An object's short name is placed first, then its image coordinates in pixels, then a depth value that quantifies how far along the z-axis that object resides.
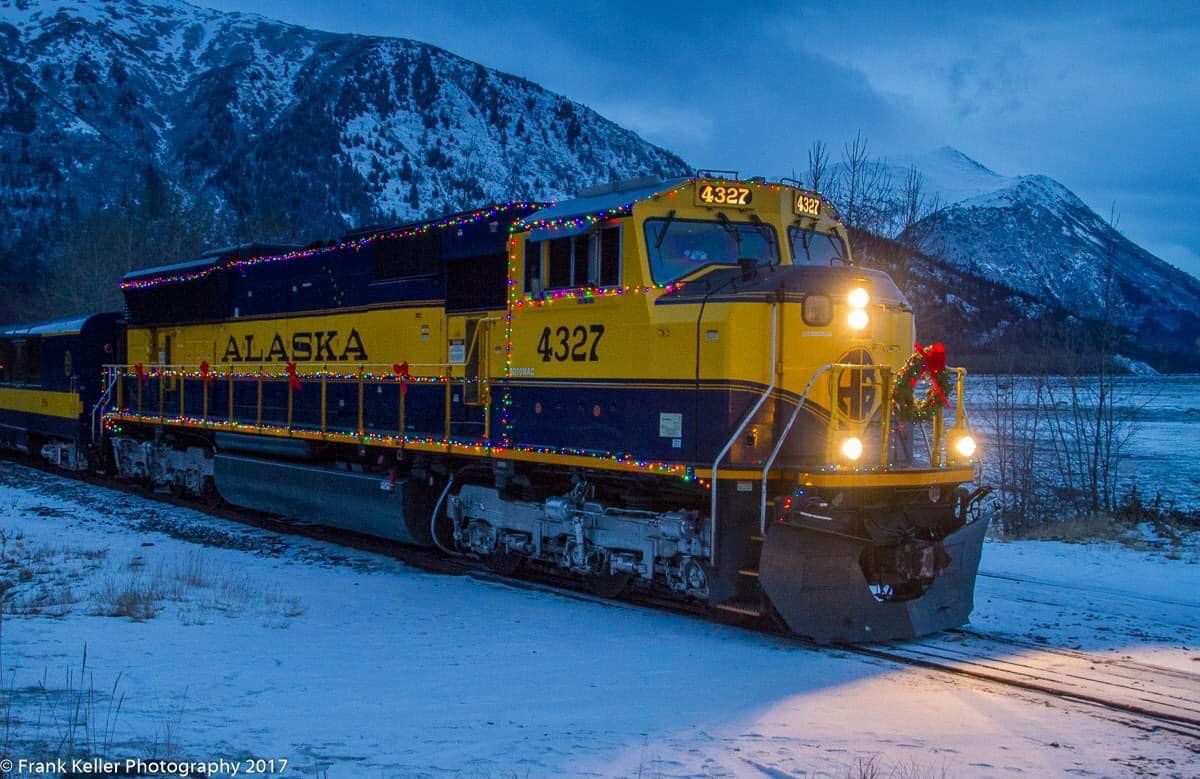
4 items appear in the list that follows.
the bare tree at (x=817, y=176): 22.39
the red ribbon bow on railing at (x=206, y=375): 18.09
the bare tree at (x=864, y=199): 22.08
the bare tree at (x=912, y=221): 21.98
